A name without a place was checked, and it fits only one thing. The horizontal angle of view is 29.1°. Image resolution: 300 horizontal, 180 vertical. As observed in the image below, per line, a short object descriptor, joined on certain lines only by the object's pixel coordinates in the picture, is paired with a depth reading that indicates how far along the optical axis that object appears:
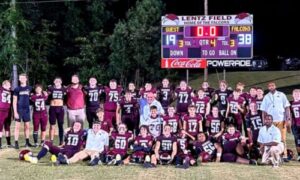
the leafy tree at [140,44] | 35.16
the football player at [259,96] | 13.58
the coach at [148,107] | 13.61
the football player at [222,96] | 14.27
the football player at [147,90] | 14.14
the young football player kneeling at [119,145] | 11.93
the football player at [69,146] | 12.09
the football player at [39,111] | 14.08
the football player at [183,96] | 14.32
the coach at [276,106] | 12.90
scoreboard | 21.20
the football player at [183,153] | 11.66
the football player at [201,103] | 13.71
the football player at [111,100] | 14.15
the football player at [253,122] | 13.05
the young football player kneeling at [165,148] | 11.98
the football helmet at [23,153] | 12.31
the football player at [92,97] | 14.12
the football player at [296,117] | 12.77
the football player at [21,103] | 13.95
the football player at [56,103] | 14.00
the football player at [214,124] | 13.11
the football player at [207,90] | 14.35
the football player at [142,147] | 12.04
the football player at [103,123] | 12.83
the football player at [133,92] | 14.30
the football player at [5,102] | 14.09
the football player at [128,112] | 14.12
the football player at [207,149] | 12.41
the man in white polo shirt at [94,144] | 12.07
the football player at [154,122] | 13.02
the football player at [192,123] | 12.94
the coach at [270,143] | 11.85
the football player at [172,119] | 12.98
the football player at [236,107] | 13.95
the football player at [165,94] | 14.52
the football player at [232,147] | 12.41
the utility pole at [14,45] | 25.45
